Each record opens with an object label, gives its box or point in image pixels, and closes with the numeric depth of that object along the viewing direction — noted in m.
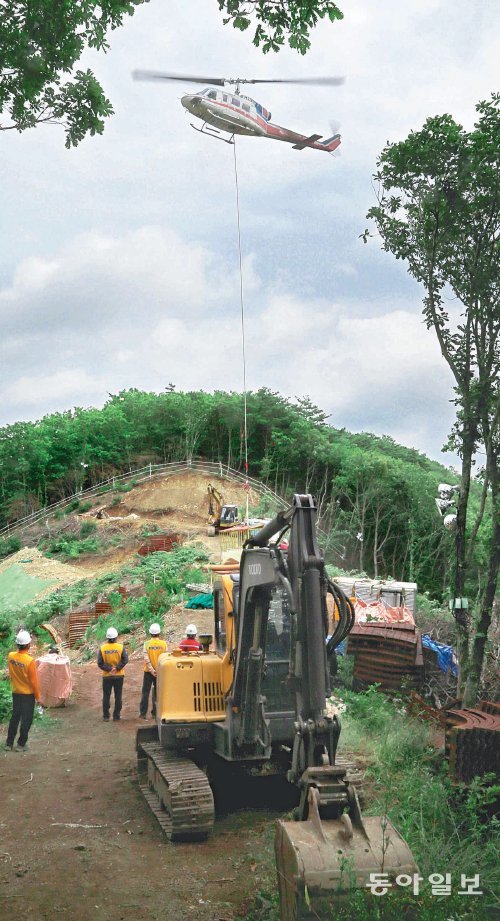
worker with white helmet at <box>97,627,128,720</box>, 15.14
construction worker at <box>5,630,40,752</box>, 12.27
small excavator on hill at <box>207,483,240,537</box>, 33.78
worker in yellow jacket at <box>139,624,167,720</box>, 15.12
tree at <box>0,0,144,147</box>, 7.70
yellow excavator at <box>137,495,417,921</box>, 5.71
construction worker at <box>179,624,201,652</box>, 11.85
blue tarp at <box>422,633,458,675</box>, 15.38
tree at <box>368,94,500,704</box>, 11.41
